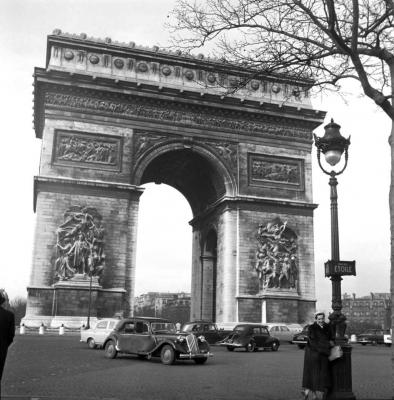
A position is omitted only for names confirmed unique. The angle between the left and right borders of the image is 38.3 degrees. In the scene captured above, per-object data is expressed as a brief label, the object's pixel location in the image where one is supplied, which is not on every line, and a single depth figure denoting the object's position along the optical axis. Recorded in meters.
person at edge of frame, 7.05
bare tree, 8.70
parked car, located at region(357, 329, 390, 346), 37.19
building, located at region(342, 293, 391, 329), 129.75
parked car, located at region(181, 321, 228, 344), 25.84
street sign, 8.95
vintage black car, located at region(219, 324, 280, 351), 23.77
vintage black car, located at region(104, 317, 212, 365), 15.38
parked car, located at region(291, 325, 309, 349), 26.69
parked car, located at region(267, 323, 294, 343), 29.72
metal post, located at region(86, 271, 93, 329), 28.37
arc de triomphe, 29.17
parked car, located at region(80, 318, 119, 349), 20.94
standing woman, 8.45
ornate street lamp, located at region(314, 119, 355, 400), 8.53
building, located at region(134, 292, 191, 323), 122.21
